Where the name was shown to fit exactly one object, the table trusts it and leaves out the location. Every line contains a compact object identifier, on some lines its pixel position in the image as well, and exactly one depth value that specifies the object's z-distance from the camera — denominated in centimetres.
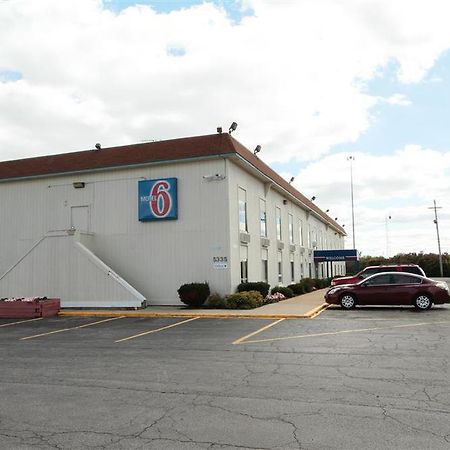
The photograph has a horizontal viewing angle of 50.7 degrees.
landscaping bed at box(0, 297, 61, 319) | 1912
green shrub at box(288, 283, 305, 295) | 3032
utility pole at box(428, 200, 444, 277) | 6994
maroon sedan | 1831
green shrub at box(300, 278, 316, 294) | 3287
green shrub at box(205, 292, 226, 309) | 2077
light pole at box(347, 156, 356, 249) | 7436
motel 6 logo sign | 2289
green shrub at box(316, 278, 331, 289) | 3897
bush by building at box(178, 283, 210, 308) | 2084
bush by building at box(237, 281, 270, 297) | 2247
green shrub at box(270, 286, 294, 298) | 2744
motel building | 2216
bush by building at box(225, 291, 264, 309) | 1995
